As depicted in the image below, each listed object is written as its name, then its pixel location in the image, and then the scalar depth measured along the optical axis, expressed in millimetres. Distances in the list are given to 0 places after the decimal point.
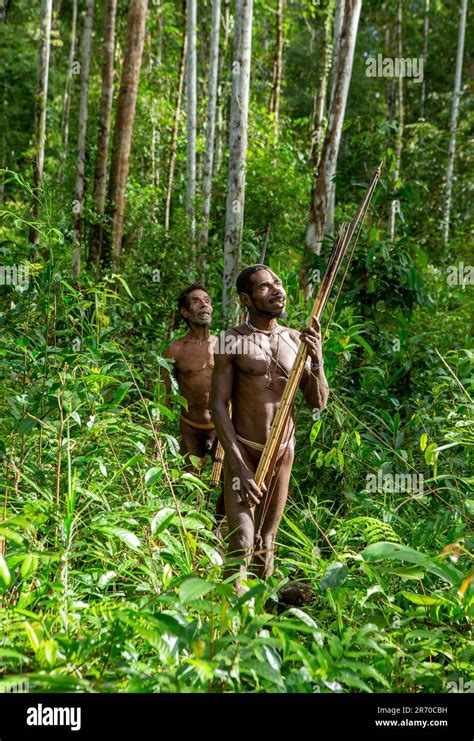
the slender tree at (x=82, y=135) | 9367
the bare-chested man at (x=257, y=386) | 3553
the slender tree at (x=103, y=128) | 10086
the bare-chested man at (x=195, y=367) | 5488
